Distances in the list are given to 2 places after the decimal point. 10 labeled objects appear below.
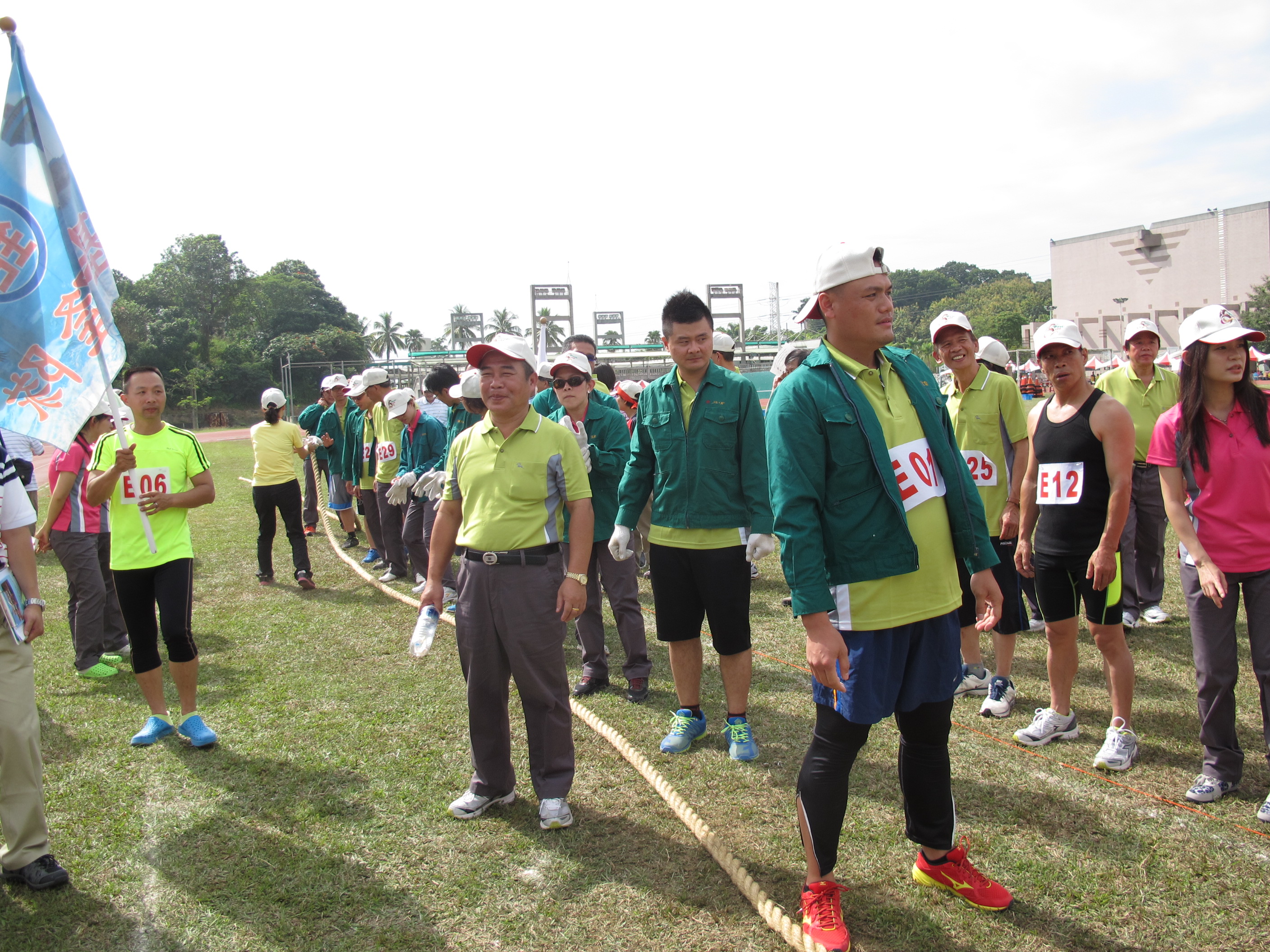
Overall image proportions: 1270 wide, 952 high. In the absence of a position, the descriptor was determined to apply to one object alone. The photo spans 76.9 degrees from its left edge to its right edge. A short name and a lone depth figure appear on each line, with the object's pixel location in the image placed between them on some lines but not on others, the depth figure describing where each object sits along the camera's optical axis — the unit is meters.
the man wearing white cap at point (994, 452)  4.68
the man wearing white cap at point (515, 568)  3.55
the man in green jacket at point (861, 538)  2.56
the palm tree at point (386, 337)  108.25
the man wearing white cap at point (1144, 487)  6.23
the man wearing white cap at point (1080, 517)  3.83
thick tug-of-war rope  2.76
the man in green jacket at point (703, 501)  4.16
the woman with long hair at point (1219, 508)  3.50
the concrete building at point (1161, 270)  62.00
